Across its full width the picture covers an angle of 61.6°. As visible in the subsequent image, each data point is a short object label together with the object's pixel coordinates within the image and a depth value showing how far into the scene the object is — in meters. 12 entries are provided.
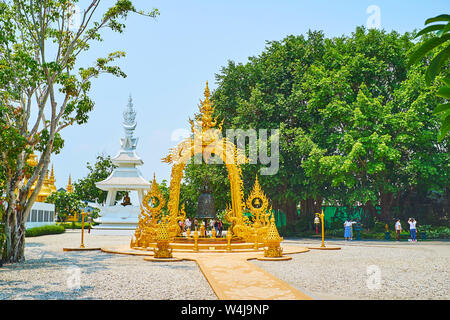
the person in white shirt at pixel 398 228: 23.50
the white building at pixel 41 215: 31.25
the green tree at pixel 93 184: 45.78
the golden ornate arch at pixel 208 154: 16.67
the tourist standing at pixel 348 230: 24.27
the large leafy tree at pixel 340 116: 23.08
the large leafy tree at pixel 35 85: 11.90
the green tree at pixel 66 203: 42.38
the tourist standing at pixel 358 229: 25.48
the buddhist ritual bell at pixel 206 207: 16.41
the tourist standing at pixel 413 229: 23.38
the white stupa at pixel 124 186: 34.66
